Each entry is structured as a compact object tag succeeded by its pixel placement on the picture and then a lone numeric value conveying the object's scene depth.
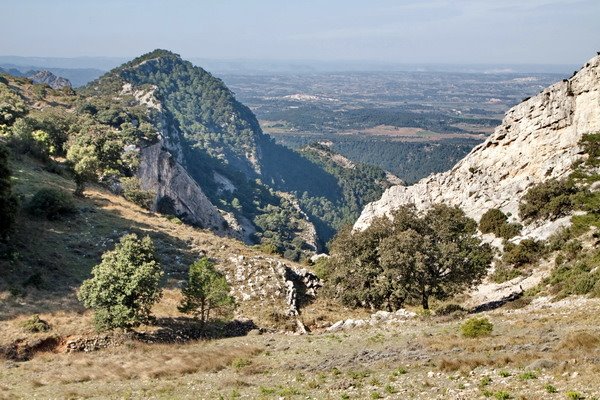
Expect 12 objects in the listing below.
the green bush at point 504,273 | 45.31
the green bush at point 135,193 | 70.88
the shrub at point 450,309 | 35.82
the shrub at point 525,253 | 46.59
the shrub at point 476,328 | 25.59
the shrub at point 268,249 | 62.39
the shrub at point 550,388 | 16.30
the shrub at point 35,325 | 31.20
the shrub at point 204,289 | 35.12
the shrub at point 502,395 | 16.38
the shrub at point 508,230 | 52.38
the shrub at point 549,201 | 51.66
